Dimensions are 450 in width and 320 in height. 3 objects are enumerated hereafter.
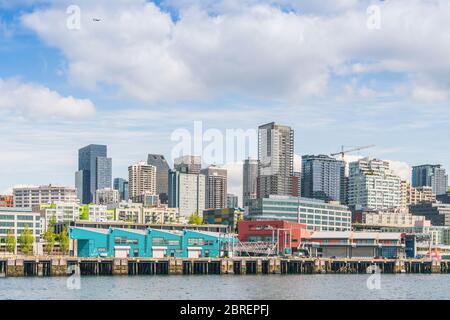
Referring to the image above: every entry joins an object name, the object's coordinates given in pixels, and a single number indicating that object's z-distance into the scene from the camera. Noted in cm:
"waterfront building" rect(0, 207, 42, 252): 18712
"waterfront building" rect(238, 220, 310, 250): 18462
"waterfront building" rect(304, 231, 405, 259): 18862
